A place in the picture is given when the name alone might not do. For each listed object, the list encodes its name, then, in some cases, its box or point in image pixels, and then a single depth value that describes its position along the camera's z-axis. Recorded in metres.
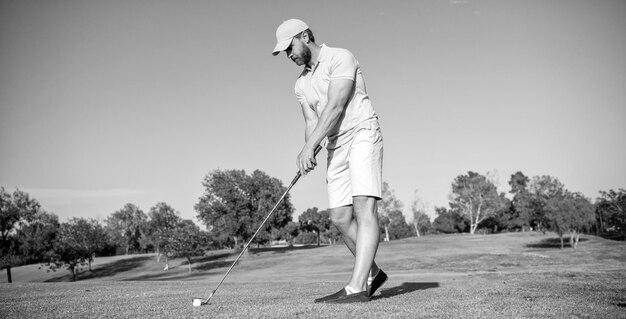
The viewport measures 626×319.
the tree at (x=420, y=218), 104.31
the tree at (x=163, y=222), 61.03
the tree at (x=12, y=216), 58.19
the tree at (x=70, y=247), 59.16
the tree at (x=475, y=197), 103.12
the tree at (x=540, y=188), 99.46
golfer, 4.69
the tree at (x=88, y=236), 61.09
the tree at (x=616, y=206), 42.97
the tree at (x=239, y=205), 63.12
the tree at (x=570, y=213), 43.66
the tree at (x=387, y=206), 89.25
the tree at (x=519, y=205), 97.51
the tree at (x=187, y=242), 57.91
